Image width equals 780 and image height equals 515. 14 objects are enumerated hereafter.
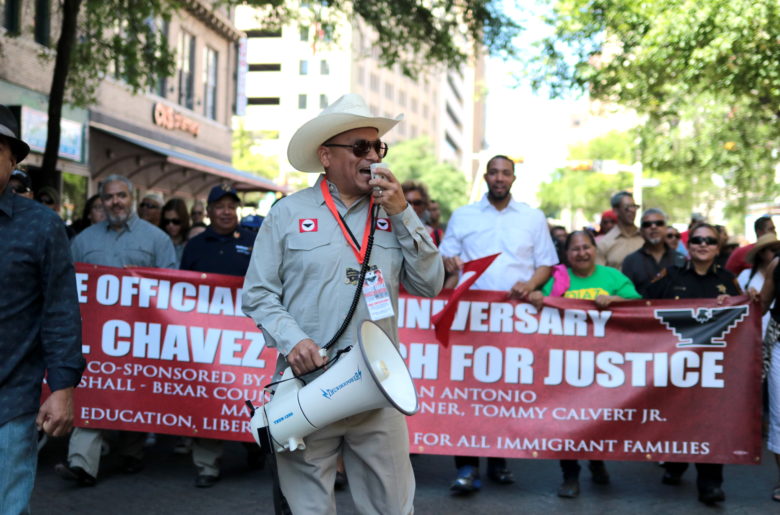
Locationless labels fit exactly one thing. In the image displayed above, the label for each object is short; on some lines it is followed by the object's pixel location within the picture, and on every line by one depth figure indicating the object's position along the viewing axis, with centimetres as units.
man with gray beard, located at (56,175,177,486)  698
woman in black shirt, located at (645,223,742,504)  688
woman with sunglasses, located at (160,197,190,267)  917
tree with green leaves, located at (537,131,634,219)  6131
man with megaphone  373
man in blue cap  719
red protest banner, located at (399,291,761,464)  651
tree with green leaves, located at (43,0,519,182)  1453
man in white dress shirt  681
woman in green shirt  688
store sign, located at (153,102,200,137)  2677
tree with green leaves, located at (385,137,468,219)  7344
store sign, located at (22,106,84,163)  1923
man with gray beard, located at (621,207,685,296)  899
